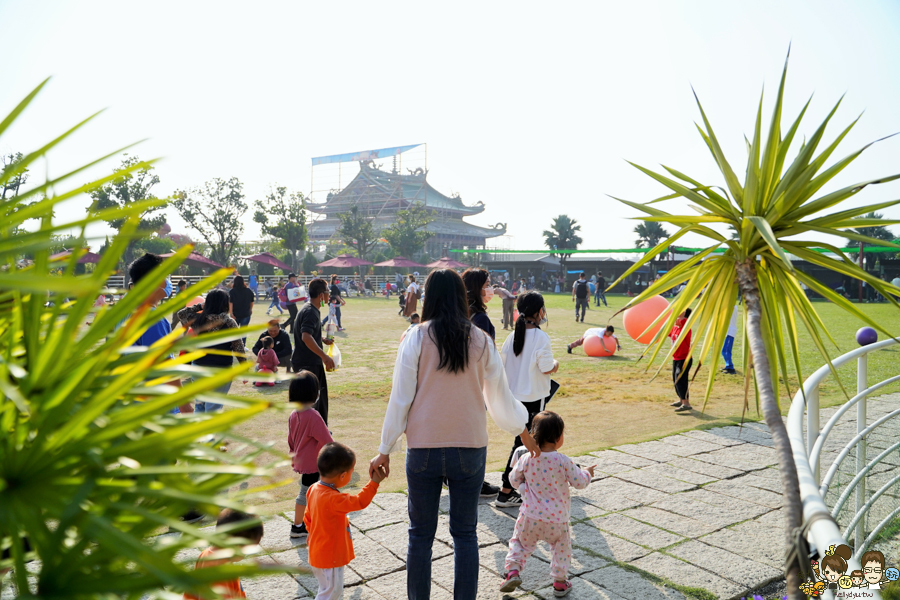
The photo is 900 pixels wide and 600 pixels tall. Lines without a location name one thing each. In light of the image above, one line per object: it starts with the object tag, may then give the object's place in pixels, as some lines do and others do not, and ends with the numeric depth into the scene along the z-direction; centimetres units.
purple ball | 1207
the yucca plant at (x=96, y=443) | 78
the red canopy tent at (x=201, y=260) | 3555
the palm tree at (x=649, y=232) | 6146
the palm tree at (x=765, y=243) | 204
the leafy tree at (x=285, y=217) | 5116
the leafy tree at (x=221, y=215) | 4744
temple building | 8338
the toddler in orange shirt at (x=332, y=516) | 322
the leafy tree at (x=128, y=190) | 3506
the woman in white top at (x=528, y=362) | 495
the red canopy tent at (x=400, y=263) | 4812
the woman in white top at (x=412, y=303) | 1276
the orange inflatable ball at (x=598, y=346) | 1391
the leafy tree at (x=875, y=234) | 3925
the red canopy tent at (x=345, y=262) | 4662
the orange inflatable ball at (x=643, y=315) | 1220
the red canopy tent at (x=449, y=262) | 4350
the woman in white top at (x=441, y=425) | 309
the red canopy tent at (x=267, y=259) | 3900
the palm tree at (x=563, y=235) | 7500
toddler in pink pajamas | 360
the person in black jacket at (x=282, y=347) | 923
